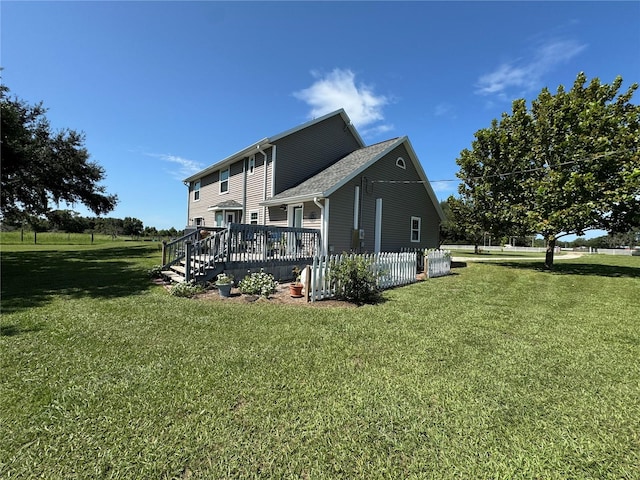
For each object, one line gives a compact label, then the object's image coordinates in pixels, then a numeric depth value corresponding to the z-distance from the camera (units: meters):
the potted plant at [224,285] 7.45
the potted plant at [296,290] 7.51
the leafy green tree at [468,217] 16.75
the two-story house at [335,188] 12.06
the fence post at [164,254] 10.60
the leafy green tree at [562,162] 12.71
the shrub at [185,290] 7.43
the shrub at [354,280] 7.07
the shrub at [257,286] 7.70
